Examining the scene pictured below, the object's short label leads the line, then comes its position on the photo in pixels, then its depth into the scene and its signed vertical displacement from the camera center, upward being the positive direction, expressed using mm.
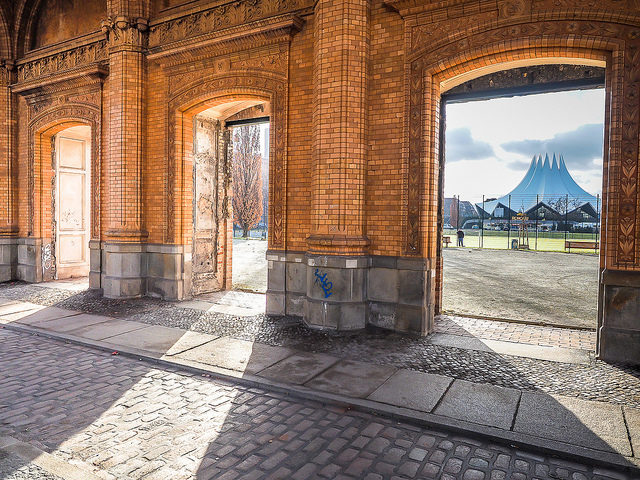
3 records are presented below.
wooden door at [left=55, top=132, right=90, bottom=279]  12711 +407
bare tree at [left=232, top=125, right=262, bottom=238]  40000 +4175
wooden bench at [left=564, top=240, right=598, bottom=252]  26739 -1244
